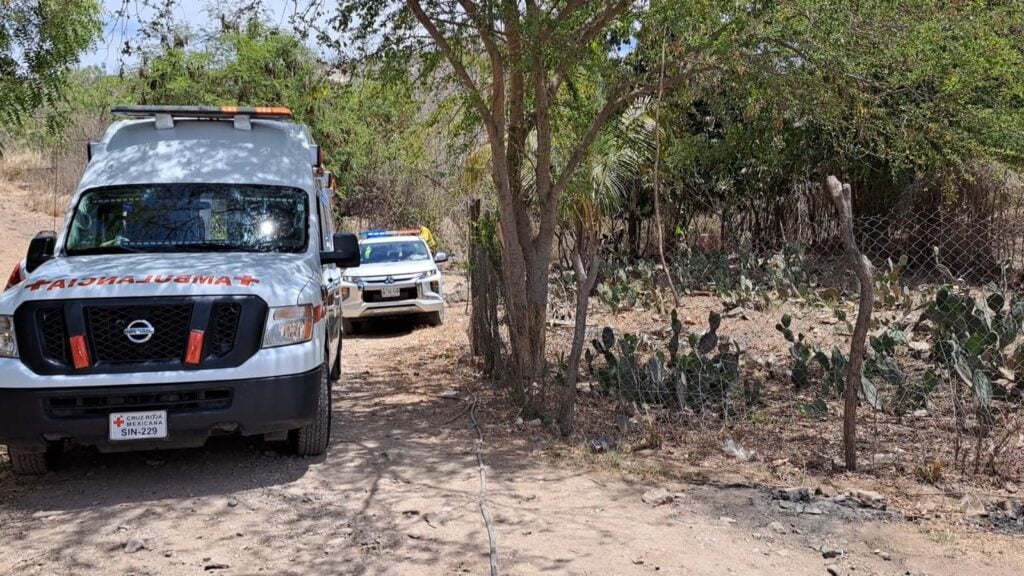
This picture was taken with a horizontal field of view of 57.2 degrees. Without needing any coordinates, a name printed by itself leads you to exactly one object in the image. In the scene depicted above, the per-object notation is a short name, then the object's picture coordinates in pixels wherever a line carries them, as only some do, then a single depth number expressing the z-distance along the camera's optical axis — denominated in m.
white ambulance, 5.68
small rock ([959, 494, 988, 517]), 5.29
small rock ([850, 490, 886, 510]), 5.45
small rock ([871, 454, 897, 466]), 6.25
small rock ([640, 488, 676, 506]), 5.71
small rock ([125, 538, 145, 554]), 4.94
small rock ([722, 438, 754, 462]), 6.60
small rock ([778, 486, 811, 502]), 5.61
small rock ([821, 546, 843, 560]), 4.82
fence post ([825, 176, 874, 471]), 5.83
